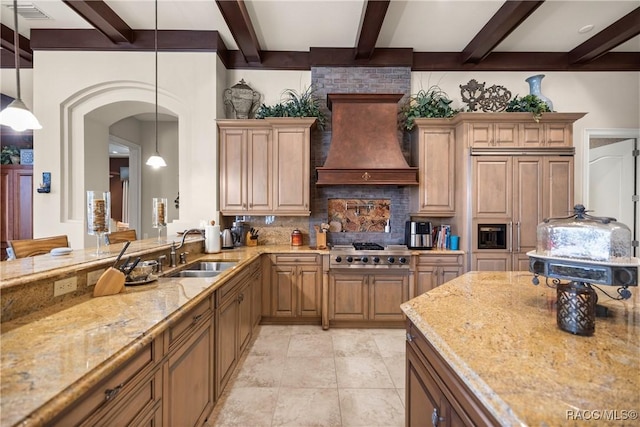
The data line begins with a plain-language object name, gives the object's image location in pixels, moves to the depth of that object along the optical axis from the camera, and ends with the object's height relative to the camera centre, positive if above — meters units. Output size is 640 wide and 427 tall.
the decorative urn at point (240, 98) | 4.02 +1.55
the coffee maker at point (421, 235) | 3.83 -0.33
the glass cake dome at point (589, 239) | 1.19 -0.13
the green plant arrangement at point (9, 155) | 4.68 +0.88
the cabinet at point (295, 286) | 3.71 -0.97
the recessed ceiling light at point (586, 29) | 3.58 +2.25
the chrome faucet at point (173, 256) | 2.64 -0.42
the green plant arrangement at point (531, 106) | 3.60 +1.31
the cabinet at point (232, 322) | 2.17 -0.98
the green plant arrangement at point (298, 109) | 3.90 +1.37
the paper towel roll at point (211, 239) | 3.39 -0.34
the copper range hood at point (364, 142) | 3.76 +0.89
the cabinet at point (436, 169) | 3.88 +0.54
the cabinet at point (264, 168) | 3.92 +0.56
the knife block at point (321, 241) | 3.91 -0.42
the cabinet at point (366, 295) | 3.65 -1.07
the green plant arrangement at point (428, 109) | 3.92 +1.36
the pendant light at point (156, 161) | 3.35 +0.57
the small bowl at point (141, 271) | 1.94 -0.42
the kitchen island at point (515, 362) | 0.74 -0.49
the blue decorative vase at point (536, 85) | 3.89 +1.67
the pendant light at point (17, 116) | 2.04 +0.67
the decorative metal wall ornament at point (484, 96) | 4.17 +1.64
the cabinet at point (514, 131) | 3.63 +0.99
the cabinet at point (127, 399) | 0.89 -0.67
